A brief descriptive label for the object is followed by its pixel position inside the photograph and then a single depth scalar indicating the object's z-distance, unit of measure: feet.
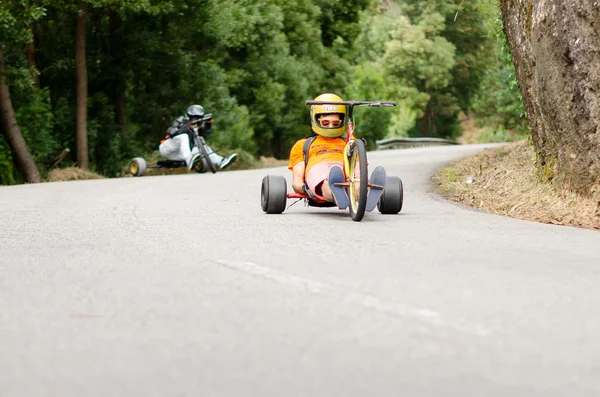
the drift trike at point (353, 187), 37.06
